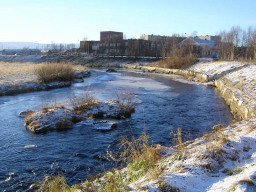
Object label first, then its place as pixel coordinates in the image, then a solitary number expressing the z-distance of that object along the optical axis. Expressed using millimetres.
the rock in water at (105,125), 11741
